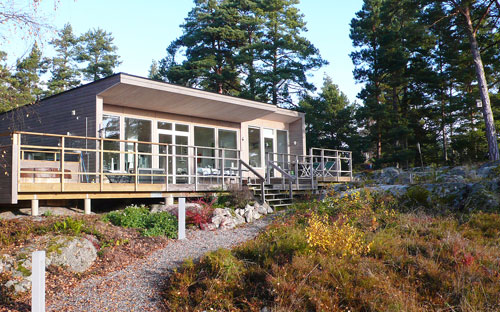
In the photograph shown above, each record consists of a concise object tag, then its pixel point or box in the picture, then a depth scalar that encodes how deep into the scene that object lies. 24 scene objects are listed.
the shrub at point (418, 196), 7.79
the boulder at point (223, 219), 8.70
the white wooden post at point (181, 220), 7.49
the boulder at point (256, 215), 9.73
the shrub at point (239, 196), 10.06
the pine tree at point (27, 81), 23.91
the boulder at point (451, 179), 8.42
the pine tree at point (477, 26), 15.71
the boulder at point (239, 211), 9.58
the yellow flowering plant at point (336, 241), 5.29
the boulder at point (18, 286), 5.07
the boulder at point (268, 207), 10.38
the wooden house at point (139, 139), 8.63
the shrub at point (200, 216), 8.52
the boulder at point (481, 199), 7.01
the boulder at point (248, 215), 9.50
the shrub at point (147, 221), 7.61
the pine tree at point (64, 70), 30.25
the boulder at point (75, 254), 5.77
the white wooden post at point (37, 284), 4.26
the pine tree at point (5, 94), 5.70
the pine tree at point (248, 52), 24.58
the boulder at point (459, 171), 10.68
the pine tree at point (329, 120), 25.50
